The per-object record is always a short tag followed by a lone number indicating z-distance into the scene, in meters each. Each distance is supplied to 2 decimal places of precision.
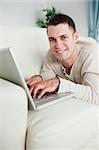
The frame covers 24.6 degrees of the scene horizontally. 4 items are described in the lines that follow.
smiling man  1.00
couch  0.74
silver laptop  0.79
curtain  3.31
